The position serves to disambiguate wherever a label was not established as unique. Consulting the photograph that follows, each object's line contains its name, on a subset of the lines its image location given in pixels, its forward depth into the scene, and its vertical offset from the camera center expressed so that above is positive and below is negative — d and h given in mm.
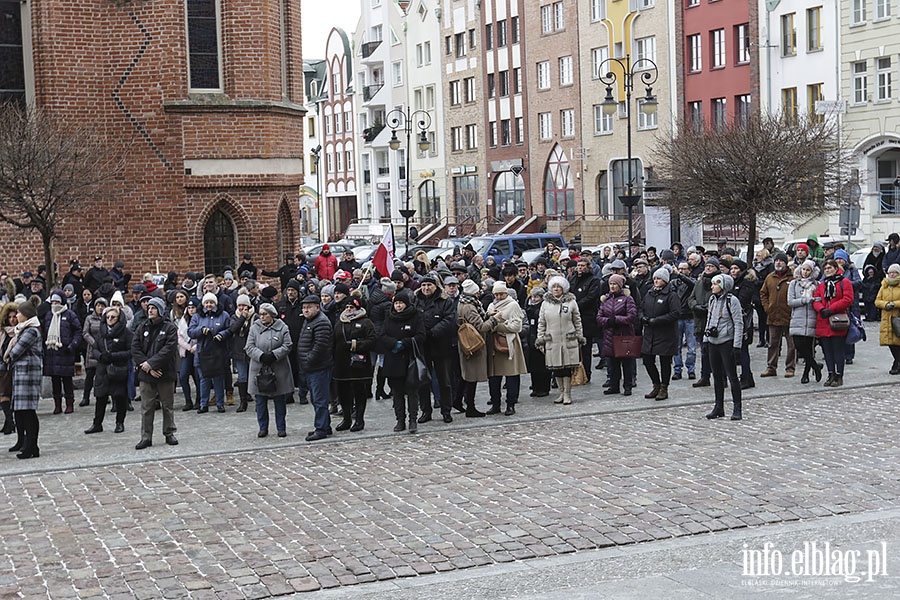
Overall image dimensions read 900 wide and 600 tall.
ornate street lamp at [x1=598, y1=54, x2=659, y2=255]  35281 +3603
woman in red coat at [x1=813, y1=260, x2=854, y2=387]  17469 -1038
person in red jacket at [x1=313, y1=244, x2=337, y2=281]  28031 -371
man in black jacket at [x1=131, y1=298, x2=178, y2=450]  14500 -1232
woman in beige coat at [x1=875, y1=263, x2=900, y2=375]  17891 -1004
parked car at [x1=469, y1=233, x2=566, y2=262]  39875 -37
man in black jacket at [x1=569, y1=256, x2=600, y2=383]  17938 -753
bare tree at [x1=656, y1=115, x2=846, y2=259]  29016 +1368
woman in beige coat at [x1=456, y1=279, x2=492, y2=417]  15641 -1034
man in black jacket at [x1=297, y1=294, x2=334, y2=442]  14695 -1231
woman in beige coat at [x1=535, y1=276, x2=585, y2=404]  16453 -1124
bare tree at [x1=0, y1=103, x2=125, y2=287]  22344 +1491
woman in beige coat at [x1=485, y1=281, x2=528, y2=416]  15867 -1281
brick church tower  26438 +3079
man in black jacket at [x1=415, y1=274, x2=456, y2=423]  15344 -1041
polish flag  21688 -241
